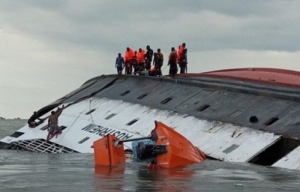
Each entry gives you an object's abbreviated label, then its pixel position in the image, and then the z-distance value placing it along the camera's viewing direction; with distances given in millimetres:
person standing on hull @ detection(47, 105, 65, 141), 32250
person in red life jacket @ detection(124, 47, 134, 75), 39312
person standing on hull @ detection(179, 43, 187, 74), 37219
